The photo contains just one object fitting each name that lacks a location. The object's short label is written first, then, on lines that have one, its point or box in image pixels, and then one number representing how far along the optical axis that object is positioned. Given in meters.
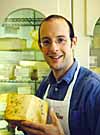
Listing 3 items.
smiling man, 1.19
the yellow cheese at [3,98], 1.31
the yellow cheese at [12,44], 1.99
